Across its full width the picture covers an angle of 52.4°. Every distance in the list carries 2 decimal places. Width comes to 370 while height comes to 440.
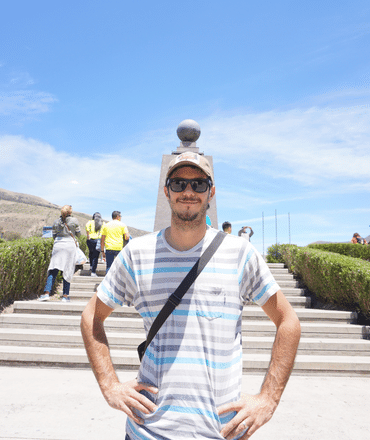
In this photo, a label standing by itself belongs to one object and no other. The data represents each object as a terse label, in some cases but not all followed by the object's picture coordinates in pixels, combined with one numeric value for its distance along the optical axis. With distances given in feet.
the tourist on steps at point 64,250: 25.29
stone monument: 38.50
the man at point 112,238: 28.71
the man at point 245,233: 42.50
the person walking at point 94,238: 33.71
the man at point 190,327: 4.74
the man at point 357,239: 56.63
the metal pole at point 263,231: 64.75
